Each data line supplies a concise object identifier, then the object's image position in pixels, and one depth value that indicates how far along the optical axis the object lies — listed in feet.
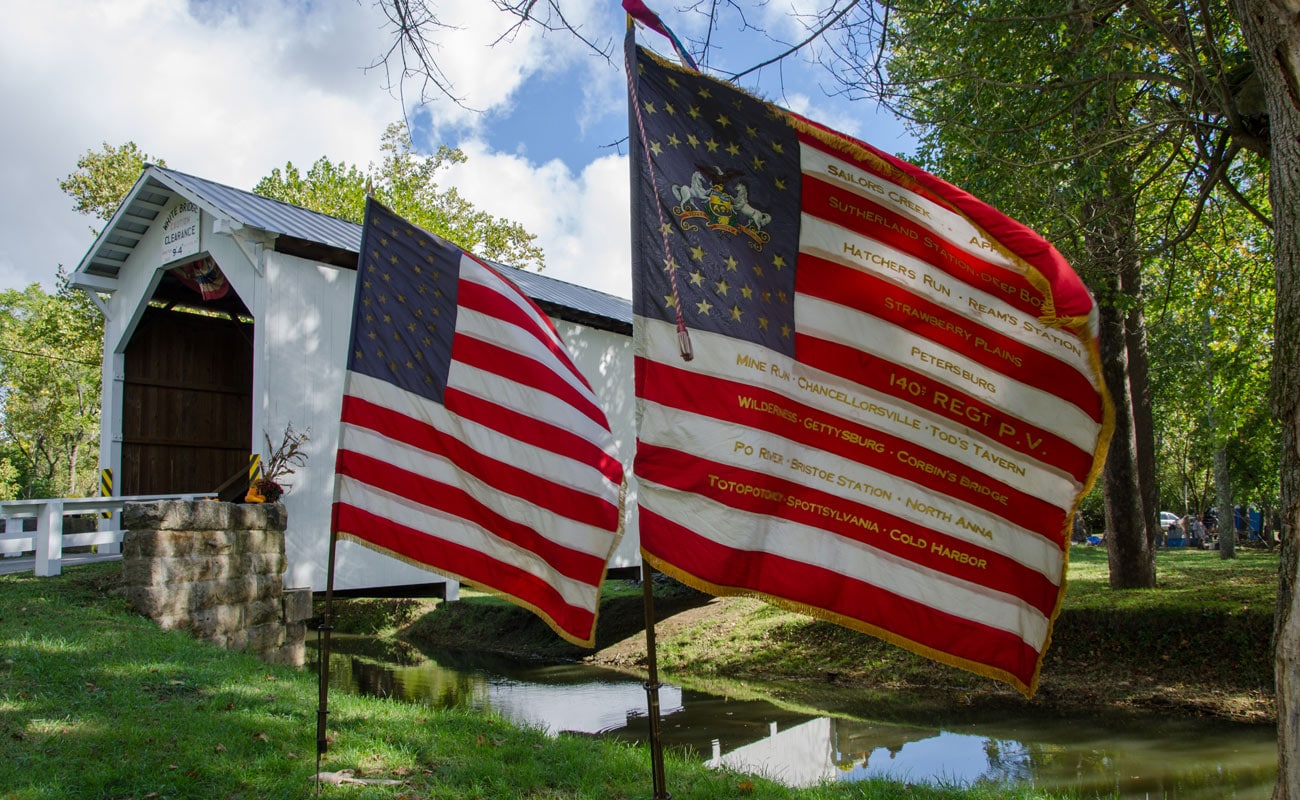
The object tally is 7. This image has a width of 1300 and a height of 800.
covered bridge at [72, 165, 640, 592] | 36.35
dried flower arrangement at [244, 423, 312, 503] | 33.99
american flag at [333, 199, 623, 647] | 16.20
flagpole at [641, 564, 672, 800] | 10.53
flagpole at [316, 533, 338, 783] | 16.35
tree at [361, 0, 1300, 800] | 12.04
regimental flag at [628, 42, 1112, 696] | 10.61
